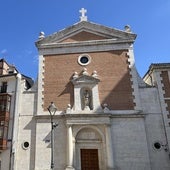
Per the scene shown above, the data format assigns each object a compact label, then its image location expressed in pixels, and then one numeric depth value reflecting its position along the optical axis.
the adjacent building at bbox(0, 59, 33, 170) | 14.78
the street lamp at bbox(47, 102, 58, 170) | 10.77
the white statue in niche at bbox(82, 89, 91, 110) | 15.67
